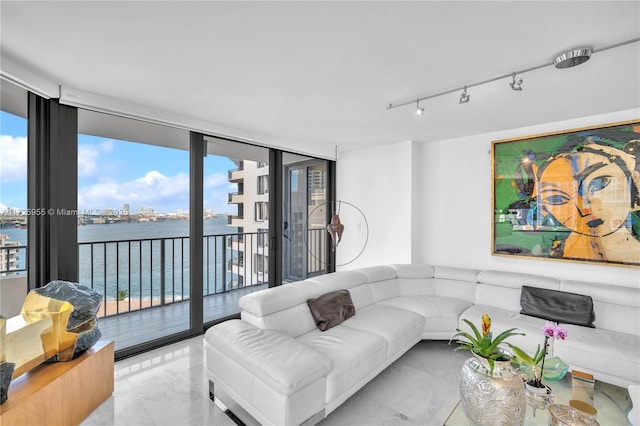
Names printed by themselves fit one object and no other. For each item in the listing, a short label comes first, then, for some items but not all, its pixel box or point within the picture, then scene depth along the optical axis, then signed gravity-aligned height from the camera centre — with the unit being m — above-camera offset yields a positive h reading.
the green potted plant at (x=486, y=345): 1.52 -0.68
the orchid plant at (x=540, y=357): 1.74 -0.85
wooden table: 1.61 -1.05
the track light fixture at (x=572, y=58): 1.79 +0.96
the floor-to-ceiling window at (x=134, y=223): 3.35 -0.08
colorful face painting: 2.84 +0.18
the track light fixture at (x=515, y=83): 2.09 +0.93
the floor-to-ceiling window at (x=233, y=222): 4.04 -0.10
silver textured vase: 1.39 -0.87
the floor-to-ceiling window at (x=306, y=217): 4.95 -0.03
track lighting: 1.78 +0.97
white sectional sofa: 1.82 -0.99
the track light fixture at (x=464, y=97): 2.34 +0.93
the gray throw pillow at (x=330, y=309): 2.64 -0.86
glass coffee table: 1.58 -1.10
